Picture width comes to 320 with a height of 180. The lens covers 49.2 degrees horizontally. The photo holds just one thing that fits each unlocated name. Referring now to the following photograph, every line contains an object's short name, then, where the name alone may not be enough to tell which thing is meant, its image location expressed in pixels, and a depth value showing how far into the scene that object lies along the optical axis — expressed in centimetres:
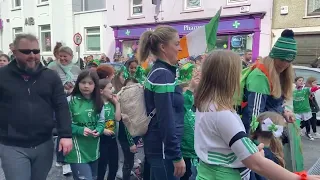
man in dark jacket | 275
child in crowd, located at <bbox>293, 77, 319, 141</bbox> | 723
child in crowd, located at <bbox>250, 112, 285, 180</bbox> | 267
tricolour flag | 392
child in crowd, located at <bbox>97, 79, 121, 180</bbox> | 399
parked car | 822
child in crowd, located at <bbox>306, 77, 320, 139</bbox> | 743
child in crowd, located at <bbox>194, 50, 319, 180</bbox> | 179
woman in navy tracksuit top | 248
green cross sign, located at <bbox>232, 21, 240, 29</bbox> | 1502
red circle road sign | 1530
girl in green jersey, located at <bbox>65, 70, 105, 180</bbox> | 336
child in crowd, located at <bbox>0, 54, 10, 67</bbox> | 540
